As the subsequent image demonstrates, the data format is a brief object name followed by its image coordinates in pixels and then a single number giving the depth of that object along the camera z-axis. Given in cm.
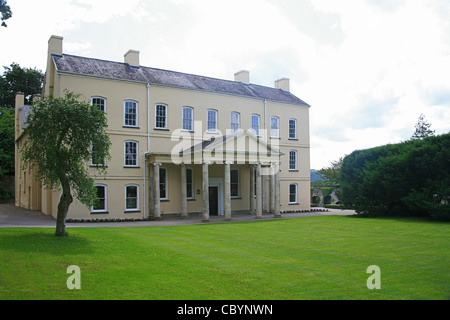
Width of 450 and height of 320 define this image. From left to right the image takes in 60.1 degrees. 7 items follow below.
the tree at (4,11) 1062
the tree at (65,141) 1540
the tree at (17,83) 5581
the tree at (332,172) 6850
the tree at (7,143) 4738
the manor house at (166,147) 2798
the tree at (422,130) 5483
